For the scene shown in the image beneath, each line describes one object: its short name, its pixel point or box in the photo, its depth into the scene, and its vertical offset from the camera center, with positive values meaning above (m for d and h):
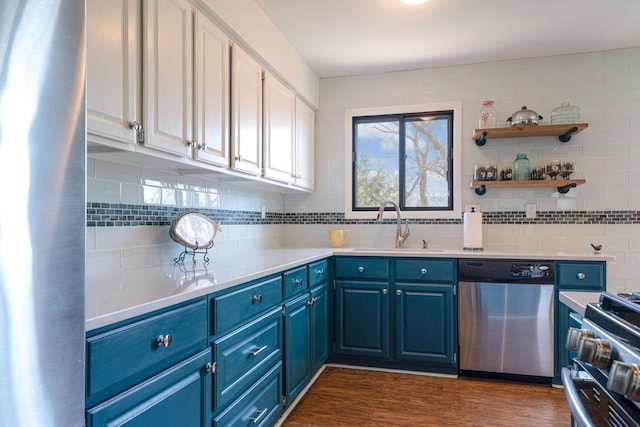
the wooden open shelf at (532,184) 2.96 +0.22
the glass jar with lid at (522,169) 3.10 +0.34
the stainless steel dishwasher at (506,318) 2.63 -0.71
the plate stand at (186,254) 2.07 -0.22
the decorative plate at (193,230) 1.97 -0.09
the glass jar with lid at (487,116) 3.17 +0.77
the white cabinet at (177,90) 1.35 +0.54
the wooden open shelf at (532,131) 2.95 +0.61
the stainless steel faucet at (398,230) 3.30 -0.15
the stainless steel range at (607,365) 0.70 -0.29
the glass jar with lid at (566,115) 3.02 +0.74
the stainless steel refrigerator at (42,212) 0.45 +0.00
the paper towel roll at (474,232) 3.04 -0.15
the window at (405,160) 3.39 +0.46
